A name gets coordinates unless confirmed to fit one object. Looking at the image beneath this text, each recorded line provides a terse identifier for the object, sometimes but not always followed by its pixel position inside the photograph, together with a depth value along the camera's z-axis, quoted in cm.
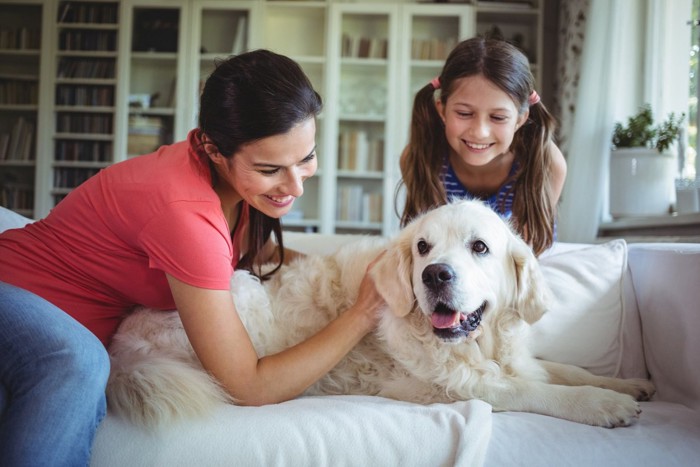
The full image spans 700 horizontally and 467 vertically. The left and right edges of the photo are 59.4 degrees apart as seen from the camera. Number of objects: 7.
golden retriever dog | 150
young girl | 227
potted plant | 400
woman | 133
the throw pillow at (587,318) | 207
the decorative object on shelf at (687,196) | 352
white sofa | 135
